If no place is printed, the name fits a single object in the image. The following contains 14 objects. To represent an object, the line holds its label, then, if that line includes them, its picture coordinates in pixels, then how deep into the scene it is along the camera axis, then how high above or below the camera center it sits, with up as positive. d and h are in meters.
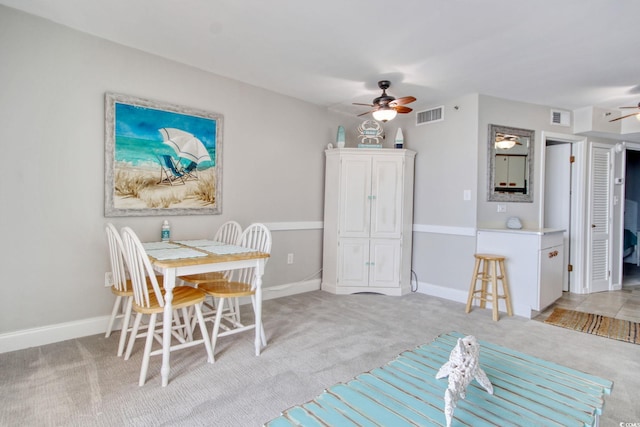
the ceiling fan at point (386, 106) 3.32 +1.07
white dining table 2.01 -0.34
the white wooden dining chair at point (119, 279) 2.33 -0.52
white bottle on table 2.98 -0.21
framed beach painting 2.75 +0.45
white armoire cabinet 4.09 -0.11
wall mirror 3.86 +0.59
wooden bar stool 3.34 -0.69
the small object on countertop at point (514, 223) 3.77 -0.10
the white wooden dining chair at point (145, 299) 1.98 -0.59
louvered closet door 4.41 -0.03
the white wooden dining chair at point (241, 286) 2.40 -0.60
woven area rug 2.97 -1.05
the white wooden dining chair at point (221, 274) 2.71 -0.56
